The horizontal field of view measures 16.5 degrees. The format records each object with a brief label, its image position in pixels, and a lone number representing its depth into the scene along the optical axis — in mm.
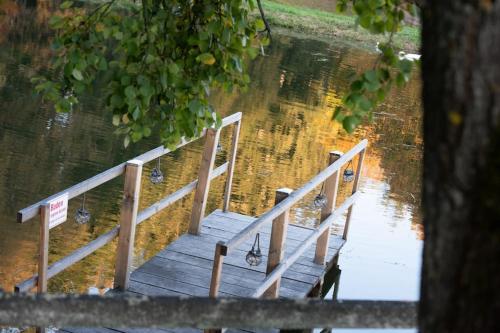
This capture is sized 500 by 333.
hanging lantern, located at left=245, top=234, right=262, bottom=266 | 11959
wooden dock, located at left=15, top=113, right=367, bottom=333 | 10232
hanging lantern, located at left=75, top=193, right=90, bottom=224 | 11550
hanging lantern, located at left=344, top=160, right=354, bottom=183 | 16569
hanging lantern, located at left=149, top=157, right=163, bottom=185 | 13921
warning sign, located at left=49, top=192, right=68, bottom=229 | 9948
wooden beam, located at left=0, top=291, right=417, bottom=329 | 3737
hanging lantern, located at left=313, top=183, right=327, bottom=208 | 14226
